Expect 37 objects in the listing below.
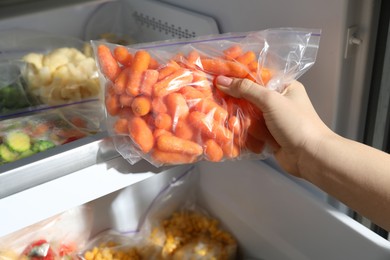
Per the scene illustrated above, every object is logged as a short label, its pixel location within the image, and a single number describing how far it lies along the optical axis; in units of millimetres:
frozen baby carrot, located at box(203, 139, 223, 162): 736
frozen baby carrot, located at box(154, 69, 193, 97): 713
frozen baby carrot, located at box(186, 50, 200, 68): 758
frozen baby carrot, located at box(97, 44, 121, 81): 750
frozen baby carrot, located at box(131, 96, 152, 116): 709
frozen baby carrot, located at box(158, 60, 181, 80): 732
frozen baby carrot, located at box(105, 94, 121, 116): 745
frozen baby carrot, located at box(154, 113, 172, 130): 711
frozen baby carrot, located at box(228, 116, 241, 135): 738
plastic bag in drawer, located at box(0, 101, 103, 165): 807
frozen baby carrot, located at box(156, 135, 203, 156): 714
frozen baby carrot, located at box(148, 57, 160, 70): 753
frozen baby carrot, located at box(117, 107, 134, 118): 740
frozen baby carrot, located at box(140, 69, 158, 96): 714
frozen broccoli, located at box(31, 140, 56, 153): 806
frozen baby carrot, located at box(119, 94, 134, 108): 726
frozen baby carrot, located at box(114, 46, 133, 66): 757
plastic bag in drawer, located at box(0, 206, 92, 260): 966
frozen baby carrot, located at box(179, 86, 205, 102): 727
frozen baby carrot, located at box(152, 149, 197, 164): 734
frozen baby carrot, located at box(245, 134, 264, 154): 771
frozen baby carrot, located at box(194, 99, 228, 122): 726
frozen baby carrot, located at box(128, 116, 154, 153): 722
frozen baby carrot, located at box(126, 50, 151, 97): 713
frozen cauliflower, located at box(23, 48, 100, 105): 979
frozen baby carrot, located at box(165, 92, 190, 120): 712
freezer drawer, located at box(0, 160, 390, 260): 770
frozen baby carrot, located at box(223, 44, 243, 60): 771
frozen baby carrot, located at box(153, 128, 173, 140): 718
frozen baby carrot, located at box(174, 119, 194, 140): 718
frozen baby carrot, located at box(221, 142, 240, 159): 749
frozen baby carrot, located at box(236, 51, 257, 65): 764
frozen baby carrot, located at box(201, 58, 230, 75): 752
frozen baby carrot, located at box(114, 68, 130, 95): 726
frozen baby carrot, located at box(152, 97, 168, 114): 716
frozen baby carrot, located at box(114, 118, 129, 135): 740
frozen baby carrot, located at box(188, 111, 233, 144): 718
